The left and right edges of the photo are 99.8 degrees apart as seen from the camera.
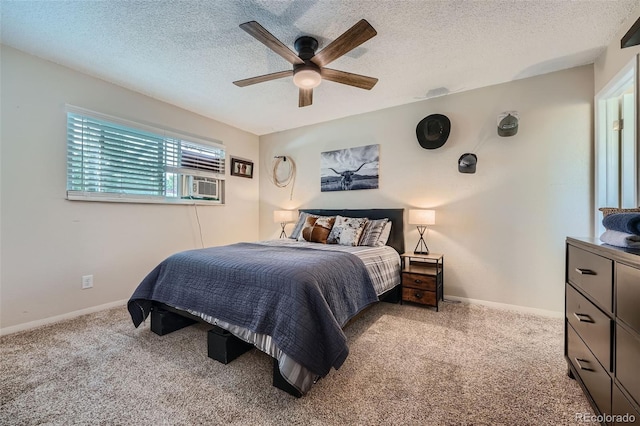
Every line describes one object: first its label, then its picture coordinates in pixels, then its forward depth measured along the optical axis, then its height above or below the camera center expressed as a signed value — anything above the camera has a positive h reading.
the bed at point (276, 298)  1.52 -0.60
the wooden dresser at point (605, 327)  1.01 -0.51
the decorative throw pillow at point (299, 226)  3.84 -0.18
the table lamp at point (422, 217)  3.03 -0.03
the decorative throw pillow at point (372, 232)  3.22 -0.22
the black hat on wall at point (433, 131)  3.20 +1.01
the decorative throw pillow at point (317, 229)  3.45 -0.21
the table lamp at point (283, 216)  4.24 -0.05
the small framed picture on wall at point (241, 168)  4.38 +0.75
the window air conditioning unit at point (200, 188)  3.74 +0.36
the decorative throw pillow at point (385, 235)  3.30 -0.26
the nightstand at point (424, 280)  2.84 -0.71
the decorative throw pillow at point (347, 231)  3.26 -0.21
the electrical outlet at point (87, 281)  2.75 -0.73
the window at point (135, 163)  2.75 +0.59
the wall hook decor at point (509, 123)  2.84 +0.98
